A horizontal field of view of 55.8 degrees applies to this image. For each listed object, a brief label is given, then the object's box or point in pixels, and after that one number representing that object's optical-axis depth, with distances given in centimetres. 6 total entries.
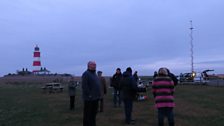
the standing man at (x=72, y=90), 877
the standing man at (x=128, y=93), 634
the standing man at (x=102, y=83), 783
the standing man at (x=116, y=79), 869
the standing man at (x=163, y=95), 497
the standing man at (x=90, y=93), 490
